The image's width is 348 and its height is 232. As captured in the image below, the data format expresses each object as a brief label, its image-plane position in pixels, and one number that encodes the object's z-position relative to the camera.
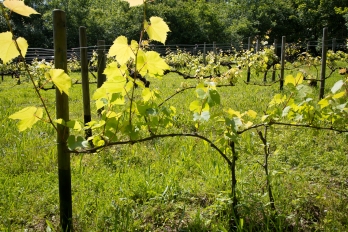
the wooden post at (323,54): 5.81
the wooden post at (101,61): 3.61
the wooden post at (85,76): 3.26
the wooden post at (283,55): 7.68
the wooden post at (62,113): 1.79
